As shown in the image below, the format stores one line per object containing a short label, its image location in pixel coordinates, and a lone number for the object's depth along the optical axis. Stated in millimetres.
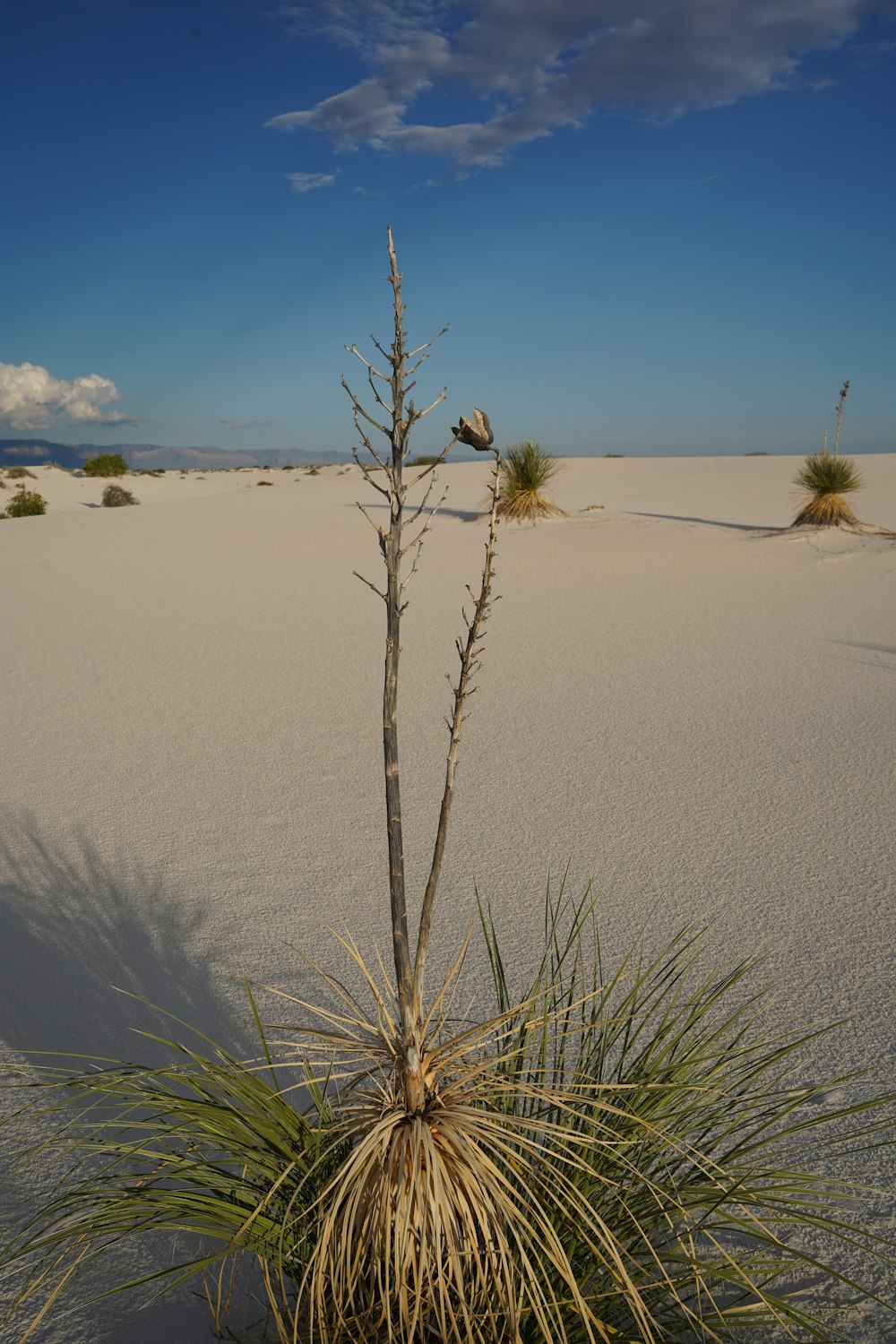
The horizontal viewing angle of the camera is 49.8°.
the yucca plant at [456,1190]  1417
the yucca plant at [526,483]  13961
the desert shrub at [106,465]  39094
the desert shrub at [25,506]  22750
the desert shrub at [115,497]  25688
